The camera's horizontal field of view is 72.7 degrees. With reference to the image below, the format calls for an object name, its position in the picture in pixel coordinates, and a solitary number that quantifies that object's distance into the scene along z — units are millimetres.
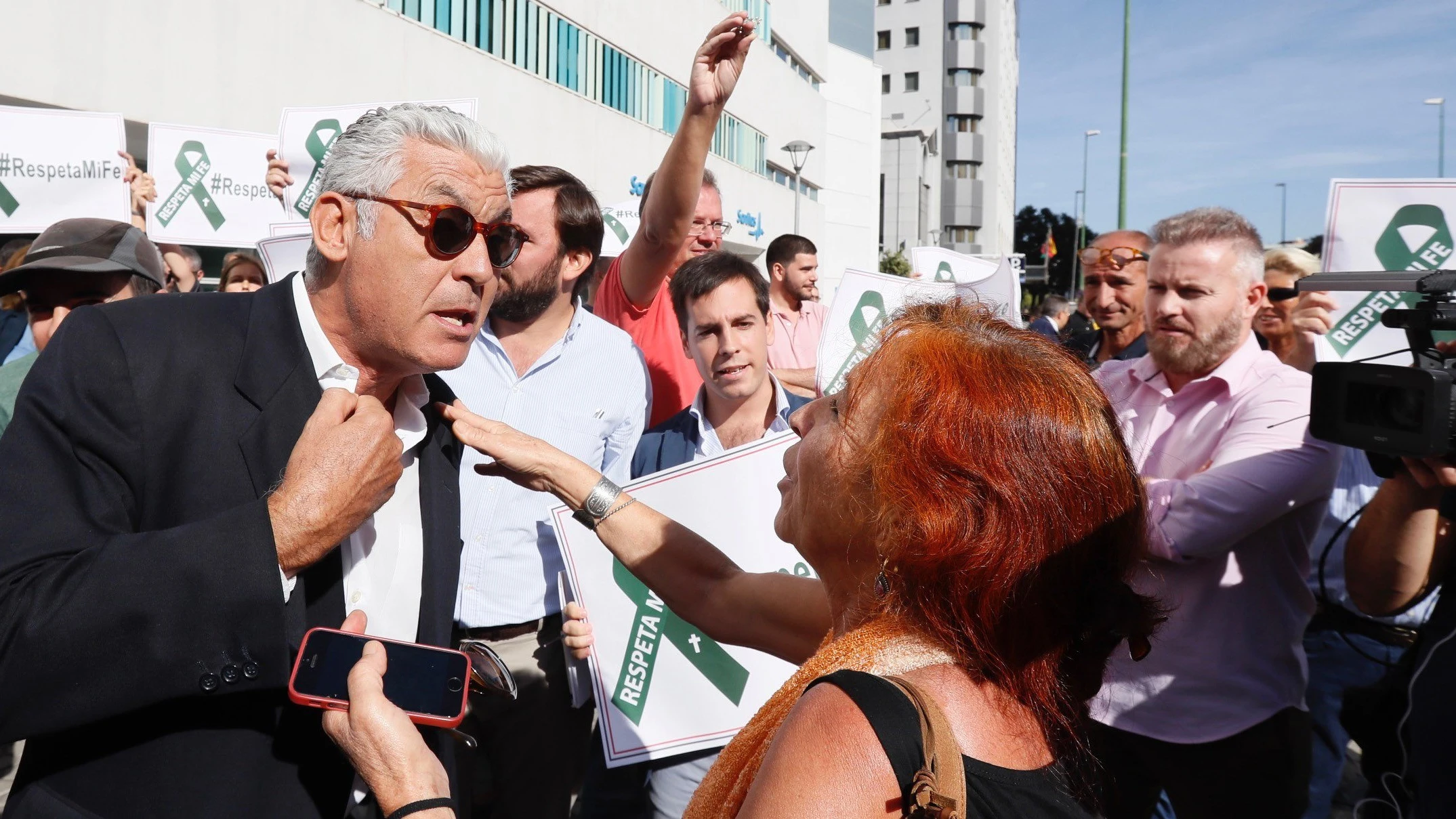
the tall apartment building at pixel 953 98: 72688
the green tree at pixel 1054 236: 89938
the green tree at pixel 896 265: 46156
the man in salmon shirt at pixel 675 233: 3404
